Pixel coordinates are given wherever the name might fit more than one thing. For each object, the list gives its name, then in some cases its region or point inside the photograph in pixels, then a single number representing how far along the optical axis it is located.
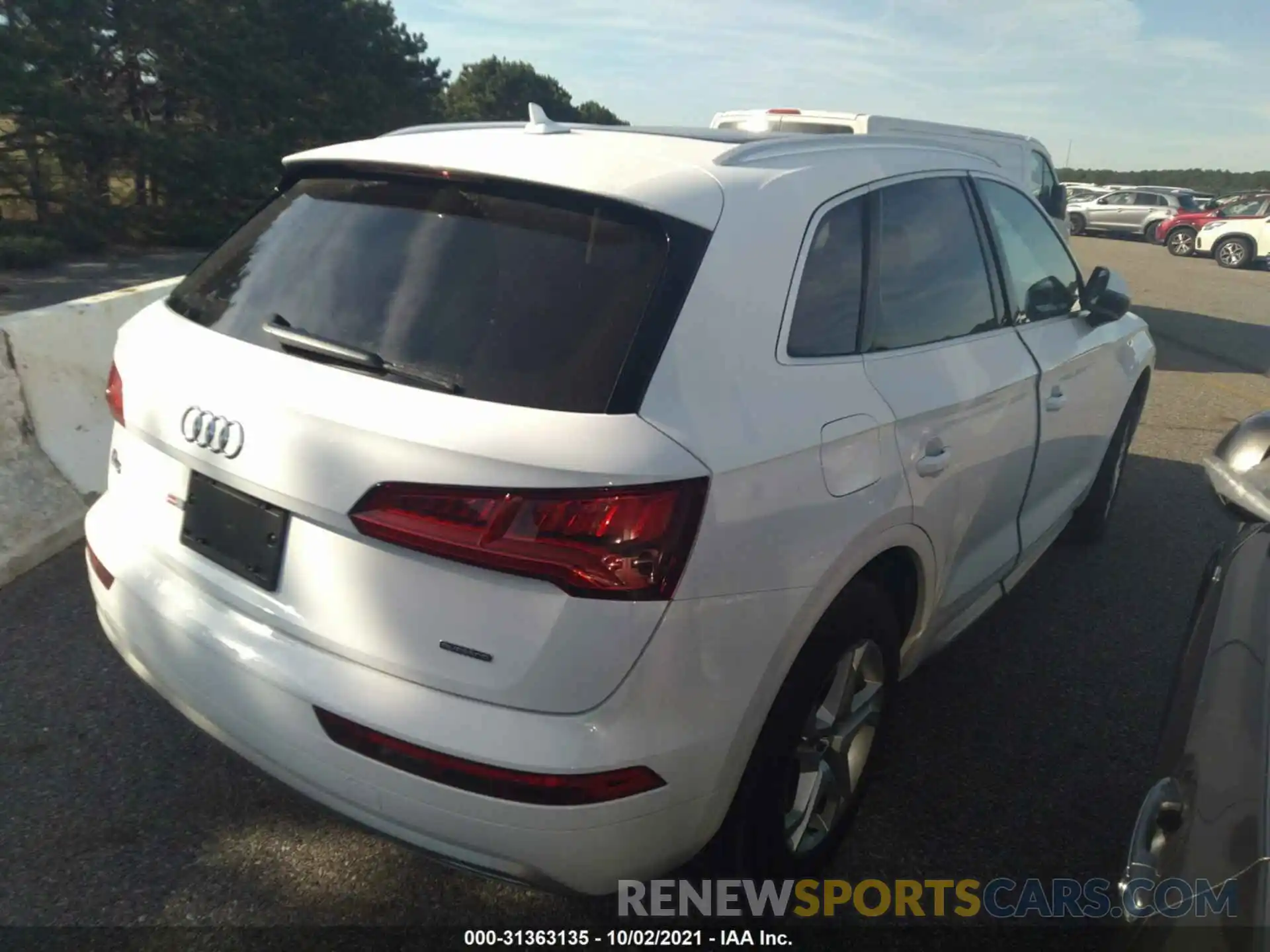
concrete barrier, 4.05
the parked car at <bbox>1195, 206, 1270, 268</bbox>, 24.02
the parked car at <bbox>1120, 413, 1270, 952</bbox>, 1.33
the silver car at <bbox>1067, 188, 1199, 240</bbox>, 30.88
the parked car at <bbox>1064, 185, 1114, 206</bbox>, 35.00
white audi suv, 1.78
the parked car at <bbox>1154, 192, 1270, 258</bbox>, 24.75
